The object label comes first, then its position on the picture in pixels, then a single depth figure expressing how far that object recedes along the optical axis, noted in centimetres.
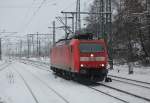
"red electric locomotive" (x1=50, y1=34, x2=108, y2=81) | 2422
